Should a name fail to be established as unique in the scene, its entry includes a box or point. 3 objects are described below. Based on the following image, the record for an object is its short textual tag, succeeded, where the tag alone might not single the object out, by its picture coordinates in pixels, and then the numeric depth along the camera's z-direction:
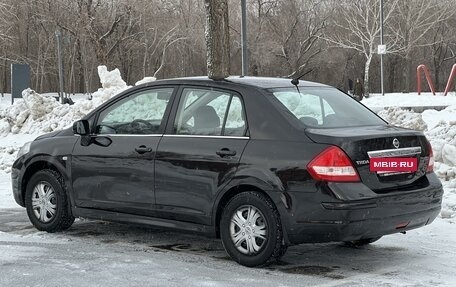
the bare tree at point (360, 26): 51.84
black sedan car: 5.59
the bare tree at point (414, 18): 55.00
